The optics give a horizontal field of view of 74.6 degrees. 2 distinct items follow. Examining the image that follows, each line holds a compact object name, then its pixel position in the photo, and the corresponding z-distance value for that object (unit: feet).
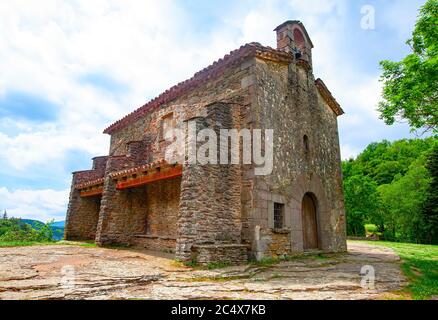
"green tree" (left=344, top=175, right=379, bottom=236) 94.94
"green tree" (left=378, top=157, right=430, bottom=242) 85.76
